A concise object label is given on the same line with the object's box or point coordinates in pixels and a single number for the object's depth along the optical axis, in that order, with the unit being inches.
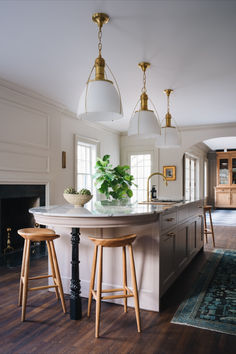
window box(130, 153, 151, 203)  315.3
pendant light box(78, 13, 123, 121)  95.0
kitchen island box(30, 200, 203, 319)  92.4
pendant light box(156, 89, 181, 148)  166.6
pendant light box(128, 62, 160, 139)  129.3
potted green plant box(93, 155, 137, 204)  236.7
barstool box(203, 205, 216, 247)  208.8
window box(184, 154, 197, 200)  382.9
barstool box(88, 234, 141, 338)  90.6
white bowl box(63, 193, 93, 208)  106.4
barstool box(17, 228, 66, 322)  100.5
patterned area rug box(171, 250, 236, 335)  97.6
